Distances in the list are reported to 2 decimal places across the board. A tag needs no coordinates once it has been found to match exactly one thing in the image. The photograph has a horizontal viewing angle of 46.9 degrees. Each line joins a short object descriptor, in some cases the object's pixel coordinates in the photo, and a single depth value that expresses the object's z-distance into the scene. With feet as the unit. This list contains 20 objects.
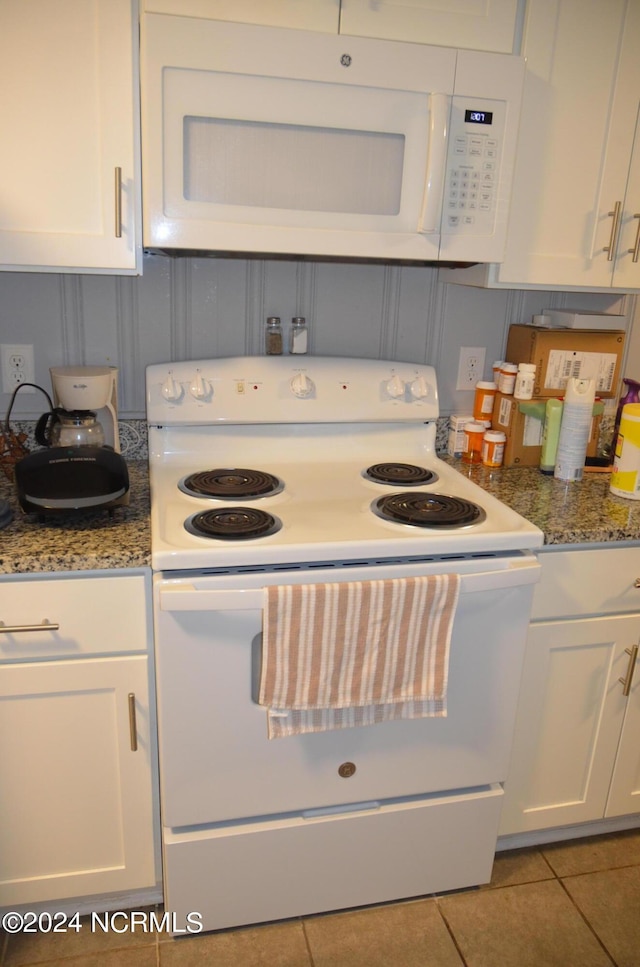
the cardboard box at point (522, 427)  6.34
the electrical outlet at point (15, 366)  5.92
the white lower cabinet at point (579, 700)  5.35
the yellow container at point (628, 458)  5.75
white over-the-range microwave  4.62
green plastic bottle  6.21
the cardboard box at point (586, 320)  6.51
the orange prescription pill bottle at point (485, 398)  6.63
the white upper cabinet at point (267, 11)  4.55
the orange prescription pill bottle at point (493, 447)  6.38
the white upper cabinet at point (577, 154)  5.21
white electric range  4.50
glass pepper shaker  6.19
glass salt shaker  6.20
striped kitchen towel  4.41
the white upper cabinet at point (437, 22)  4.83
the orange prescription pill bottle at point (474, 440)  6.51
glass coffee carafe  5.28
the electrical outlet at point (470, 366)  6.83
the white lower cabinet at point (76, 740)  4.52
